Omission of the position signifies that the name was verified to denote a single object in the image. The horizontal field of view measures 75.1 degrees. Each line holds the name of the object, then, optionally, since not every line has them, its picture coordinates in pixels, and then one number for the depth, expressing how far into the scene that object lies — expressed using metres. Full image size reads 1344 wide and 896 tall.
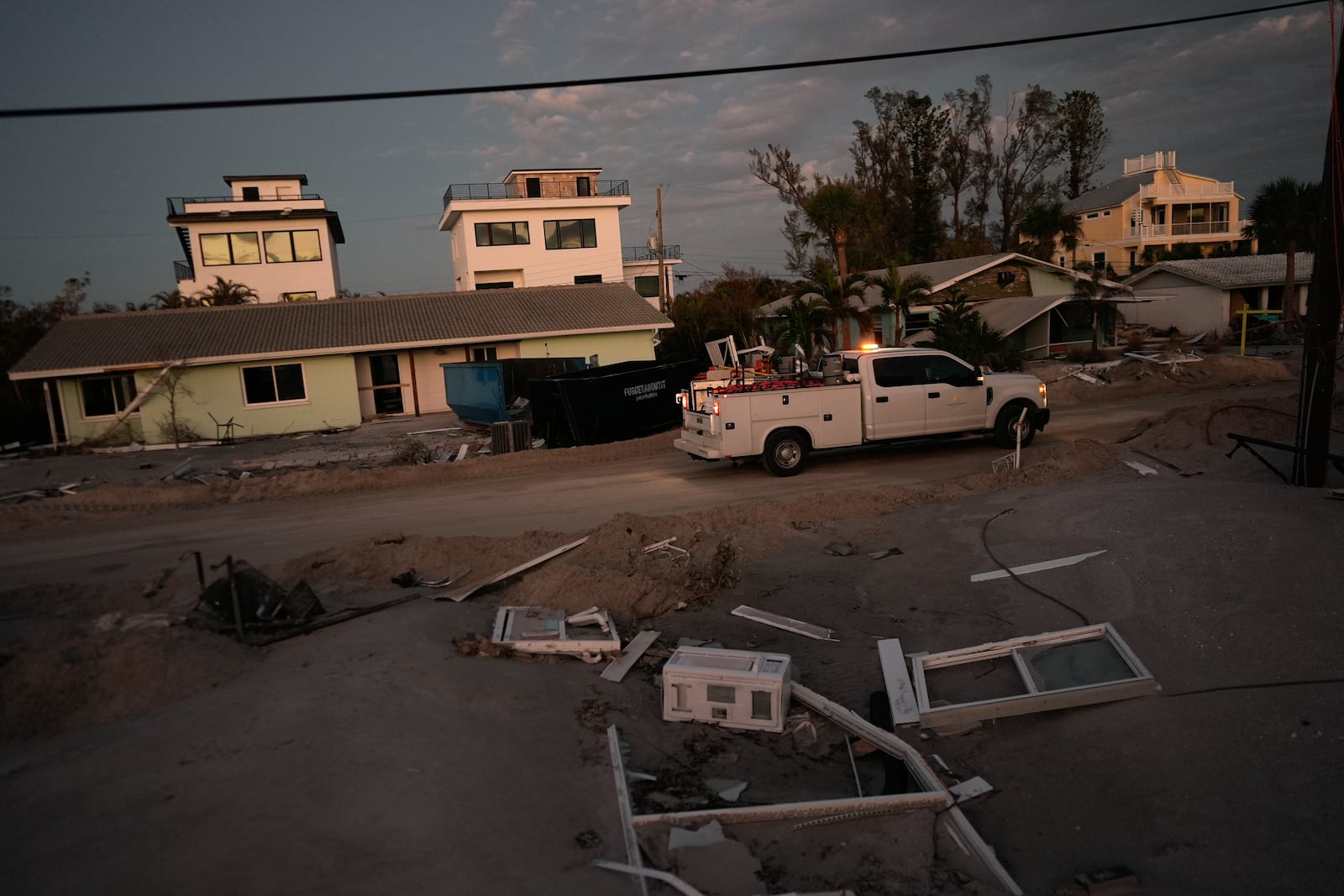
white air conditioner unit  6.29
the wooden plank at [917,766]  4.61
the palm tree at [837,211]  35.28
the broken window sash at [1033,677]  6.12
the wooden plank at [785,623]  8.10
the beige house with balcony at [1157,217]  63.12
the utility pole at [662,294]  44.05
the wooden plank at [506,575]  8.59
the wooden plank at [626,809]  4.50
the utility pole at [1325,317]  9.66
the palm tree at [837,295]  28.59
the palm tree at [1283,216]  47.91
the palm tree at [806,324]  28.61
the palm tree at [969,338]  26.72
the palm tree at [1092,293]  33.31
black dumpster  19.75
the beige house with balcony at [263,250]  45.12
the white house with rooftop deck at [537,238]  47.22
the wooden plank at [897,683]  6.38
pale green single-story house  27.56
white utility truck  14.67
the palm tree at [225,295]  41.47
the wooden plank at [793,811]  4.96
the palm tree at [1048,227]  47.72
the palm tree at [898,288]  29.09
